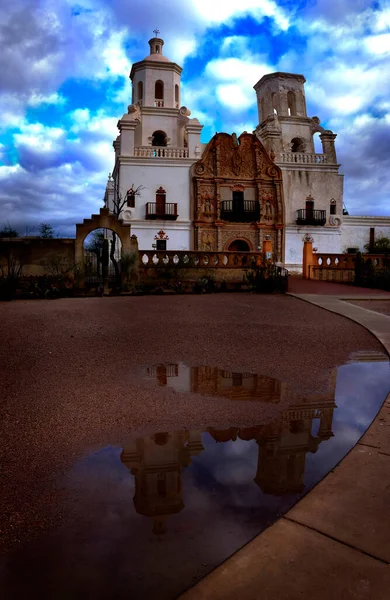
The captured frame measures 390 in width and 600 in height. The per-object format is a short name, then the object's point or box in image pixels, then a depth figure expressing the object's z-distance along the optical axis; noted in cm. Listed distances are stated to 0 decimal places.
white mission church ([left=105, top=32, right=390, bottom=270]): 3097
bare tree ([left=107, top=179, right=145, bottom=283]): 3019
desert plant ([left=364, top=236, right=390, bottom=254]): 3416
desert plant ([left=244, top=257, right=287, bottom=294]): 1670
